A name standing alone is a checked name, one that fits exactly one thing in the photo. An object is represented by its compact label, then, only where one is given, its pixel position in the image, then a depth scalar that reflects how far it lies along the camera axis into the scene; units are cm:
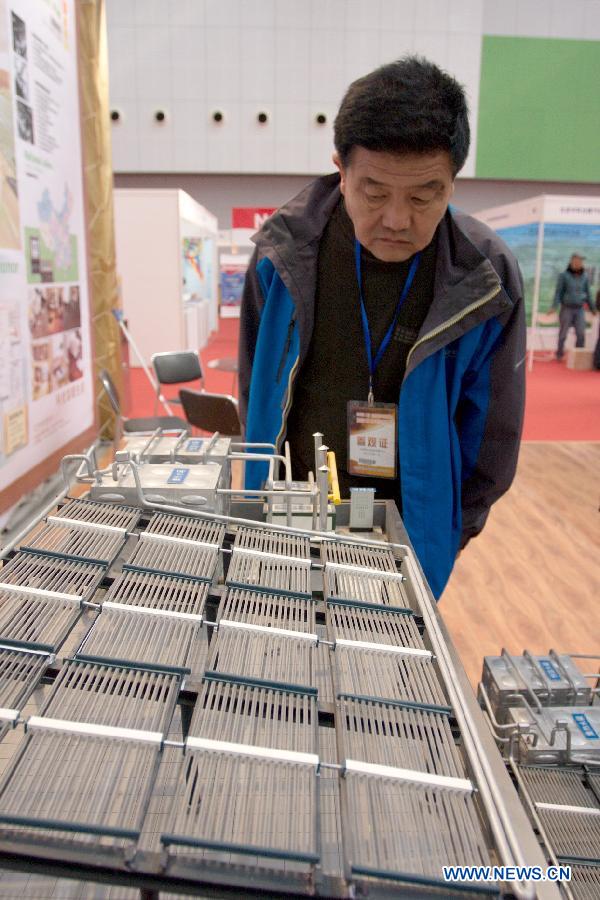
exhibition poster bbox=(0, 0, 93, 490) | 307
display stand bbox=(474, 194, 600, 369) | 898
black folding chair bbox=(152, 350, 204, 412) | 461
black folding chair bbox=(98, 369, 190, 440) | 410
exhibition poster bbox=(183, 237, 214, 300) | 906
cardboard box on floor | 939
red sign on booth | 1269
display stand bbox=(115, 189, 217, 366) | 827
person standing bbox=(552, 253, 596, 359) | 941
